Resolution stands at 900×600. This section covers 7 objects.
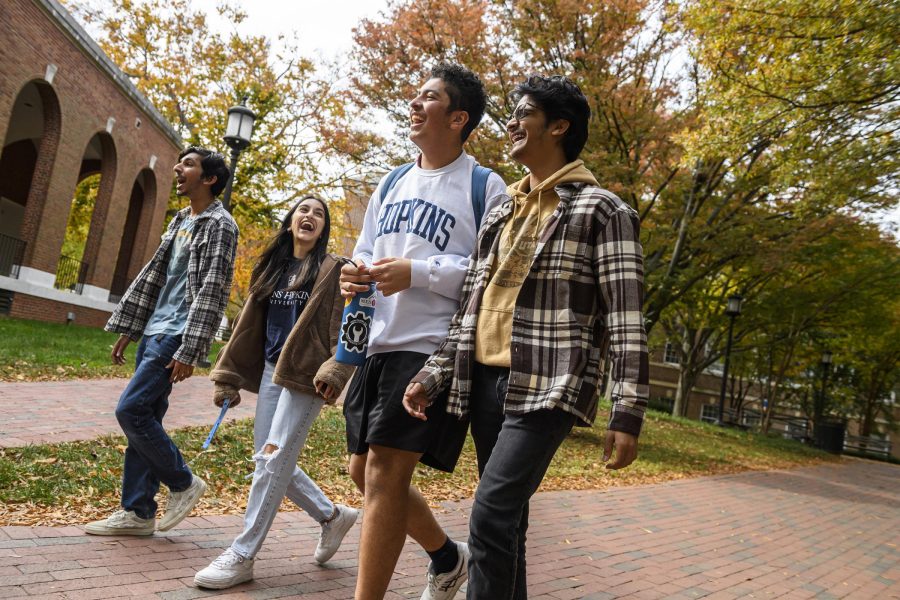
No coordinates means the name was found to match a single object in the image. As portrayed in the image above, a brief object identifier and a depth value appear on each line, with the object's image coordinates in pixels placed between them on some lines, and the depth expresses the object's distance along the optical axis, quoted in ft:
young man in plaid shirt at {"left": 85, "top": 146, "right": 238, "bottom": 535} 11.97
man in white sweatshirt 8.64
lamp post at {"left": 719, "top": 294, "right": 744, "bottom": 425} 70.59
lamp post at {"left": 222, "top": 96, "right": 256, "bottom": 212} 42.86
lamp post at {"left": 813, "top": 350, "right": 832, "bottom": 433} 91.66
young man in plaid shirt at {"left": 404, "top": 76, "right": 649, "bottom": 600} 7.35
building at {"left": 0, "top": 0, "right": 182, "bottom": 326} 52.90
